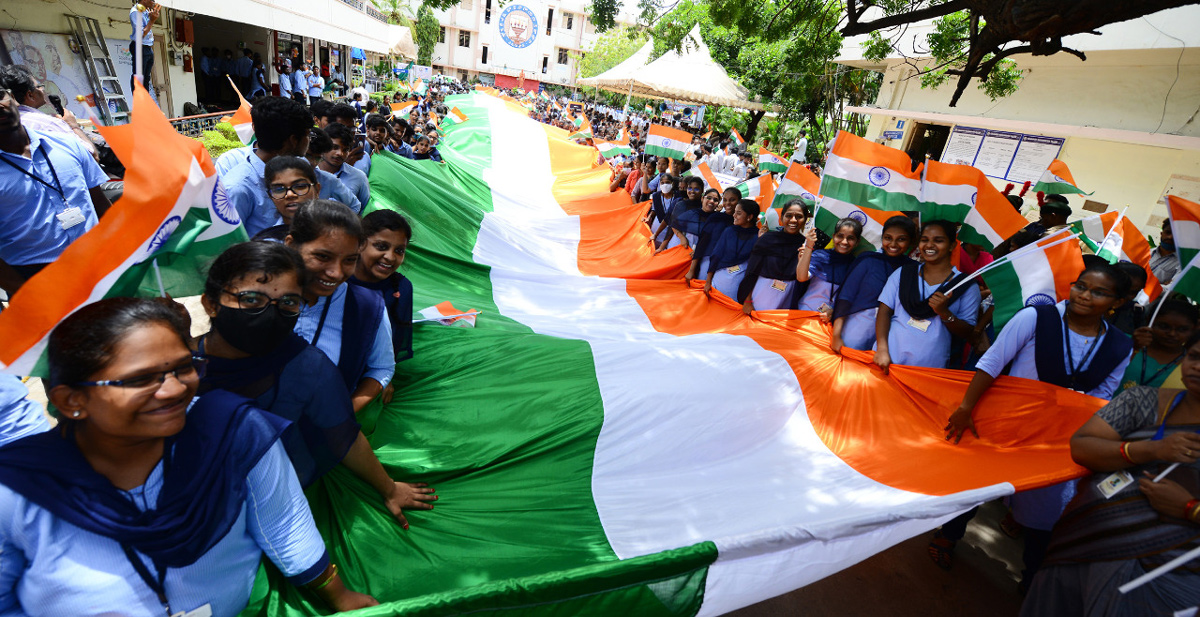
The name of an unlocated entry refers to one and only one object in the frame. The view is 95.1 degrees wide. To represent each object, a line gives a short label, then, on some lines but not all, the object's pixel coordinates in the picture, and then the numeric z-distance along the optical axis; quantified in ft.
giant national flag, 4.53
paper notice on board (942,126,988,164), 35.42
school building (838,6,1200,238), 25.62
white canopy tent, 38.45
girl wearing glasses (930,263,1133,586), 7.56
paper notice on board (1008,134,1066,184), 31.35
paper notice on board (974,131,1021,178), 33.24
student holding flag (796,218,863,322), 12.02
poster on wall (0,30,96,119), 22.09
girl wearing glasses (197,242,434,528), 4.81
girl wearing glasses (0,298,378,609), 3.38
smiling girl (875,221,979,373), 9.37
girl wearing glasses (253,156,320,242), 8.42
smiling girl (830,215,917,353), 10.44
